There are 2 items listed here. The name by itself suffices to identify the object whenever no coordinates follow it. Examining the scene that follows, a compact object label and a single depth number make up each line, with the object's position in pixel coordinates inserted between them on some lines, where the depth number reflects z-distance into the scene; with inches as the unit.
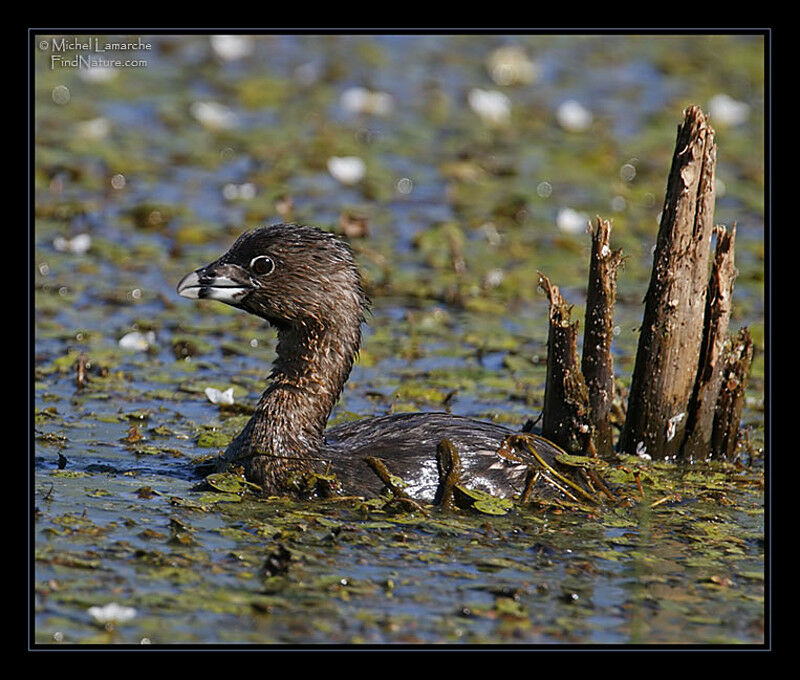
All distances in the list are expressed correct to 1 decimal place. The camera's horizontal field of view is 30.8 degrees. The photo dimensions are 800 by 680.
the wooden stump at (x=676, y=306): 322.3
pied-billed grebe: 307.1
